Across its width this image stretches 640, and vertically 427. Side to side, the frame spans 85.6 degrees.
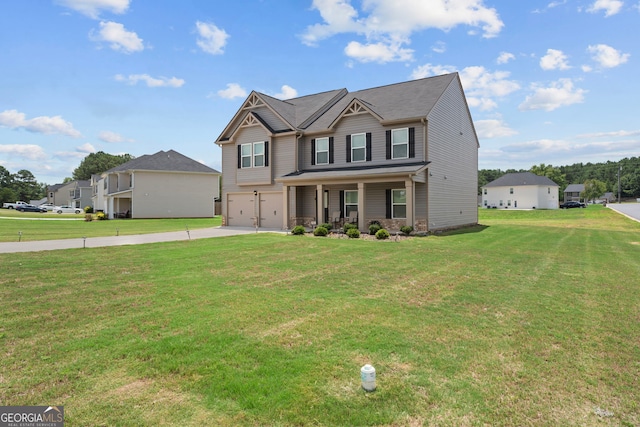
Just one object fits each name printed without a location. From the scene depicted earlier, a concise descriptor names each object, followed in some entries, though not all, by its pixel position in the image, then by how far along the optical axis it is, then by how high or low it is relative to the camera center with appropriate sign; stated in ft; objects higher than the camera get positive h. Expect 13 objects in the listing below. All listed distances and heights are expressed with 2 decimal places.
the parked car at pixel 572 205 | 216.95 +2.36
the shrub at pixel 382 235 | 52.92 -3.78
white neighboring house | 202.39 +10.26
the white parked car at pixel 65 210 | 195.83 +1.74
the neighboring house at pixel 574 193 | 316.42 +14.94
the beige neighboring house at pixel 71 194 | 229.70 +13.93
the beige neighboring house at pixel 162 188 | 126.31 +9.50
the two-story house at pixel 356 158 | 62.75 +10.94
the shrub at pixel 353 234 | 54.60 -3.70
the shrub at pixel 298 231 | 60.13 -3.48
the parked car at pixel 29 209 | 193.07 +2.47
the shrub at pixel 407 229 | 57.52 -3.16
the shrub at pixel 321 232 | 58.23 -3.57
